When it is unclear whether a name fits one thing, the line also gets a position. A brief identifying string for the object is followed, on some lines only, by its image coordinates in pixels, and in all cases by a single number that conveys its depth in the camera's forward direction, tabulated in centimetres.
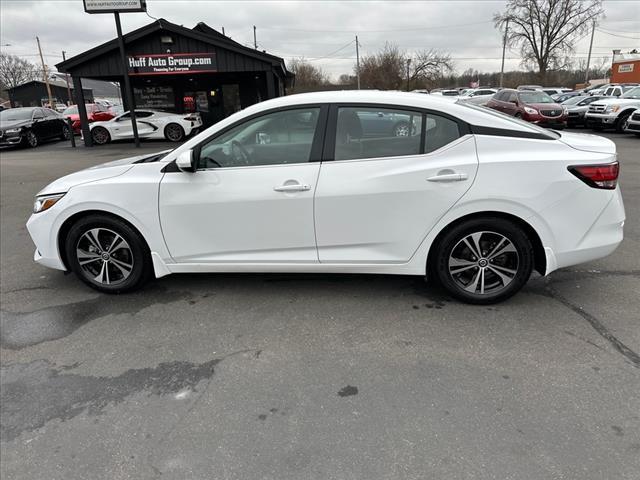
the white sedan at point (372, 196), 345
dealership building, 1733
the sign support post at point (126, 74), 1556
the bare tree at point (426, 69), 6016
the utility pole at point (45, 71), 5665
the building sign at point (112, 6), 1469
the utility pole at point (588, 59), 6047
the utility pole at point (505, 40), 5684
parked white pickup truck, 1816
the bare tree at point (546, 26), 5338
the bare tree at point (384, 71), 5413
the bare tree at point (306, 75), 6188
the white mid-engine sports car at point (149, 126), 1902
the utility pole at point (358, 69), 5759
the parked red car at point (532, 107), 1898
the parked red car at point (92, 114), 2358
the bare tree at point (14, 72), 8012
